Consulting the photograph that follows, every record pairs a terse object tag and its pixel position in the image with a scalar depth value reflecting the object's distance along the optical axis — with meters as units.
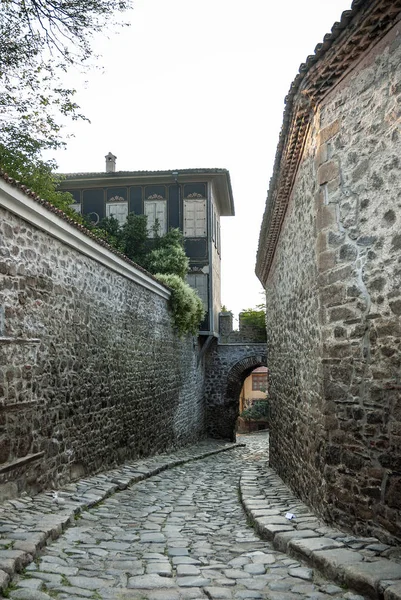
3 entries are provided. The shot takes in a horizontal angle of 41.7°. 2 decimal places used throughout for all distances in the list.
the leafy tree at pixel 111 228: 18.32
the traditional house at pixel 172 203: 19.02
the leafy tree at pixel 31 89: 6.57
